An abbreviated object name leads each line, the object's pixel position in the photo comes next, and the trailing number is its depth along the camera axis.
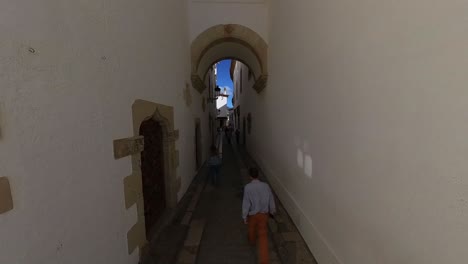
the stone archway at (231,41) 7.43
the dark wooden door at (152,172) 4.32
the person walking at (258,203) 3.68
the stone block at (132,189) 3.12
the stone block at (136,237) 3.14
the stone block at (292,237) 4.20
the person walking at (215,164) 7.77
